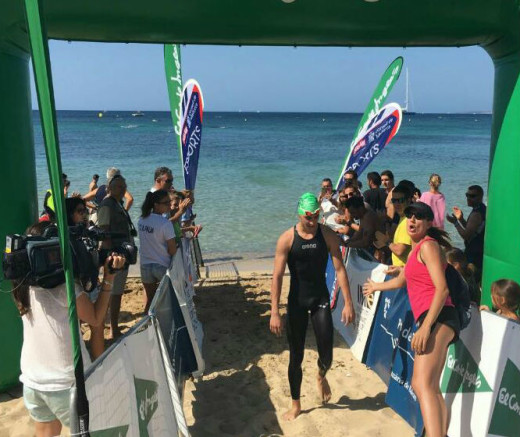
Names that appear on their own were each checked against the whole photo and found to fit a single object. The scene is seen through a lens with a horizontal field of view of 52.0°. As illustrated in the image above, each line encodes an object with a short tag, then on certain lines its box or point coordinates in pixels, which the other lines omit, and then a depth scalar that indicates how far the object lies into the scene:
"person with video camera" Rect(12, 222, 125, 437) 2.74
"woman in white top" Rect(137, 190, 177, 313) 5.40
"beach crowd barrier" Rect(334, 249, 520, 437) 3.25
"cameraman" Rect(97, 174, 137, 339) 5.55
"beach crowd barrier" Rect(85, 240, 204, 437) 2.50
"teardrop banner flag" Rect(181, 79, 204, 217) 7.36
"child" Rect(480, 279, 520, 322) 3.61
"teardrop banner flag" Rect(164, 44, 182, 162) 7.71
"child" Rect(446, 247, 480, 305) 4.09
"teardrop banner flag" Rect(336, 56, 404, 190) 8.16
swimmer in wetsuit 4.29
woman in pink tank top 3.40
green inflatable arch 4.46
